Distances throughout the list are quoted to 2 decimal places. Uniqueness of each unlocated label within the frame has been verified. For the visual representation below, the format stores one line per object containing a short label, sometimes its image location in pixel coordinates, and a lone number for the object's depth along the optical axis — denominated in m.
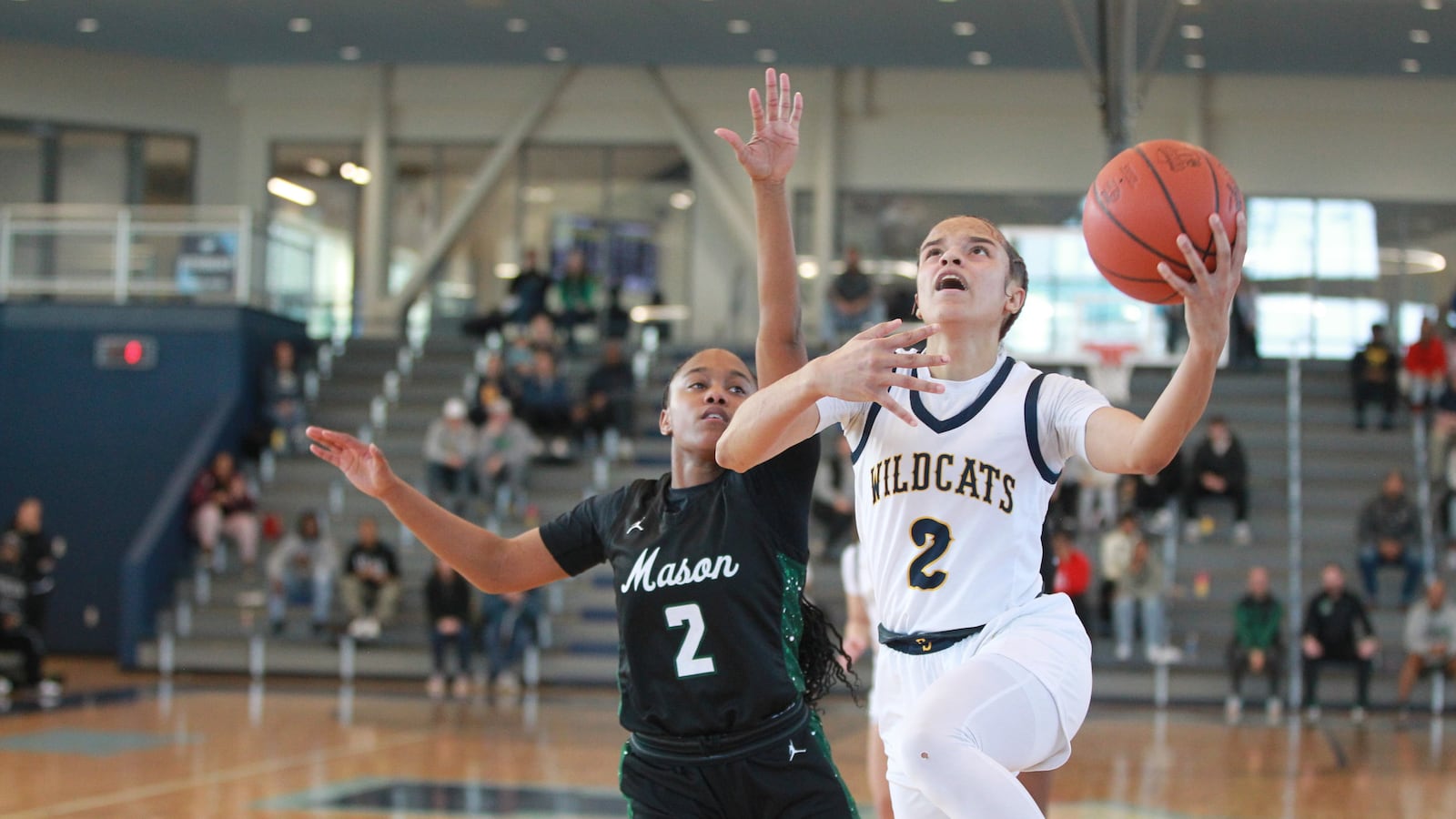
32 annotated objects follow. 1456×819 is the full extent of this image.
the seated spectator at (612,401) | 18.52
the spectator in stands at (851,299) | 19.41
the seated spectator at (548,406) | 18.38
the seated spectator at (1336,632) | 14.33
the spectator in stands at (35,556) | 13.92
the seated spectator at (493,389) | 18.08
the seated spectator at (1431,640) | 14.45
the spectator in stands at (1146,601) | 15.17
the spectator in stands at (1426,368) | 18.64
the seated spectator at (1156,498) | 16.67
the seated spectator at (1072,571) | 14.32
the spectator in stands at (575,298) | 20.83
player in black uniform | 3.68
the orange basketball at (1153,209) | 3.46
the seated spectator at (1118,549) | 15.26
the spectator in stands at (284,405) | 18.75
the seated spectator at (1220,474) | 16.92
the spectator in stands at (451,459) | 17.19
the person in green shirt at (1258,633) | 14.49
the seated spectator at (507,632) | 14.95
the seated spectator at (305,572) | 16.28
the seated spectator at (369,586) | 15.80
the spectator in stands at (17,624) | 13.47
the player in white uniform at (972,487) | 3.15
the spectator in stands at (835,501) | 16.08
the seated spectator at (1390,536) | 16.02
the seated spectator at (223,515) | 17.23
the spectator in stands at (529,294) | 20.45
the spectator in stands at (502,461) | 17.25
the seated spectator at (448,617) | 14.63
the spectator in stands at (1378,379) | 18.98
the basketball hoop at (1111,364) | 15.43
